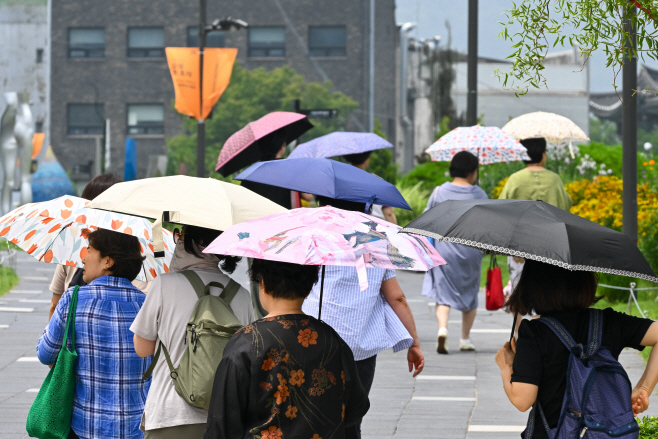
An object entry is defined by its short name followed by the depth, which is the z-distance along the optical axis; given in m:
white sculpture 55.00
